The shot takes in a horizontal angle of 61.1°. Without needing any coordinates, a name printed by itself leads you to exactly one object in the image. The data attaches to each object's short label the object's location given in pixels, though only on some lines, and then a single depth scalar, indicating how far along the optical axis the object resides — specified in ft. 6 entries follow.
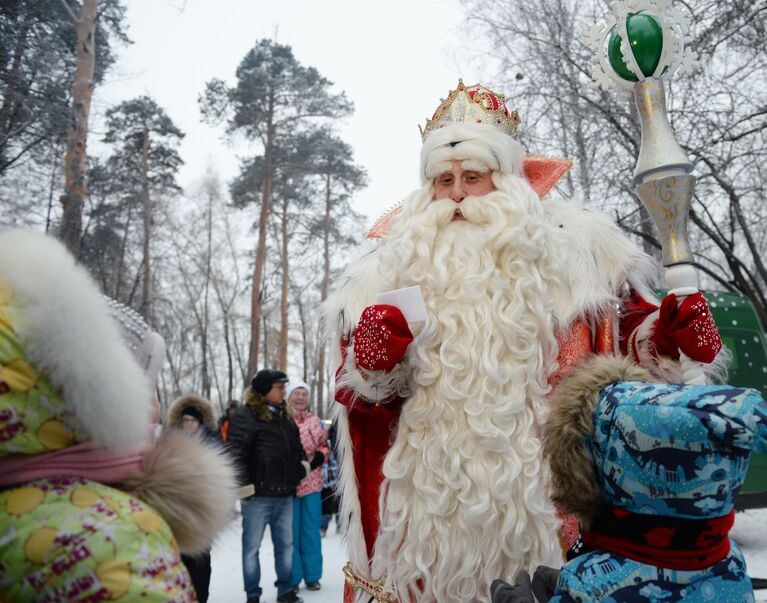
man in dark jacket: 19.44
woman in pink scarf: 21.22
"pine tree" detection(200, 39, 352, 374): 62.23
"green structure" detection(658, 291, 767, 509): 24.94
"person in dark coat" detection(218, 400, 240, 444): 31.82
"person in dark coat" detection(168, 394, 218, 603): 21.36
